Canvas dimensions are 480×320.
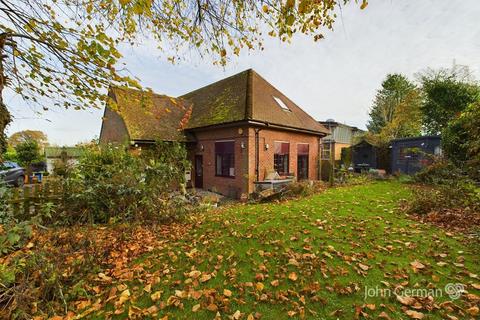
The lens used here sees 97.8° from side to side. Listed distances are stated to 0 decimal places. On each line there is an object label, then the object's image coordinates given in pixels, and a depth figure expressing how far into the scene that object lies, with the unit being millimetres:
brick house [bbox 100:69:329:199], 10875
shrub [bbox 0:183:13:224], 4059
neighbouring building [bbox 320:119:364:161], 25234
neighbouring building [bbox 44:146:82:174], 19867
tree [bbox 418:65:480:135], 17391
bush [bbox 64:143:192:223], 4961
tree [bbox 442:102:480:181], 10086
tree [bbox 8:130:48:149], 32353
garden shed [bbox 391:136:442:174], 13617
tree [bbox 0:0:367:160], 3426
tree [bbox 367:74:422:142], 22859
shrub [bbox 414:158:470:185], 5586
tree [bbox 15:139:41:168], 19531
